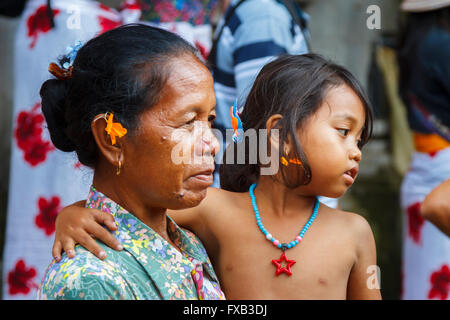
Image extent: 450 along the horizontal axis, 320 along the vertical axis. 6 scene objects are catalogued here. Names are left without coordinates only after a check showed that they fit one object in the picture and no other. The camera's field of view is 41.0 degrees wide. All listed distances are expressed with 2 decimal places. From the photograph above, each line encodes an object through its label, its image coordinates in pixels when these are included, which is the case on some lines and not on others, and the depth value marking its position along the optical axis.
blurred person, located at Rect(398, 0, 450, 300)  3.69
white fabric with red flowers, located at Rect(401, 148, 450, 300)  3.69
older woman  1.61
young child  1.99
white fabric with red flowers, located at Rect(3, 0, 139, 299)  3.00
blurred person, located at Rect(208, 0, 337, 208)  2.73
